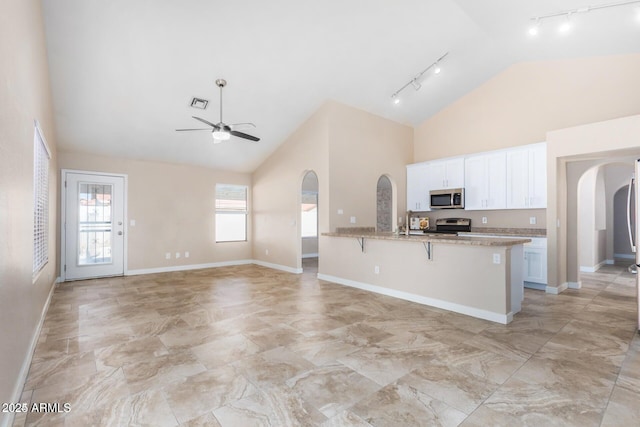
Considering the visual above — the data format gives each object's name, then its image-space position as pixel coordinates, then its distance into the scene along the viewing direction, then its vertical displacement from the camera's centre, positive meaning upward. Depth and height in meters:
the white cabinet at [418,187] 6.75 +0.64
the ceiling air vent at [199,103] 5.10 +1.90
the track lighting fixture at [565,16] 3.63 +2.51
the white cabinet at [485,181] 5.61 +0.65
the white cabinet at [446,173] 6.20 +0.87
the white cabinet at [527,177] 5.09 +0.65
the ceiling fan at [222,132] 4.32 +1.22
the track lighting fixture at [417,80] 5.16 +2.42
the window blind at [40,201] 3.17 +0.20
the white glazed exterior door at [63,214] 5.75 +0.06
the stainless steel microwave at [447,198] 6.09 +0.35
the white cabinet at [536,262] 5.00 -0.76
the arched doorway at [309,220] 9.48 -0.11
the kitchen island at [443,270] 3.55 -0.73
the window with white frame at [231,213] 7.78 +0.10
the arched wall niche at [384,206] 9.20 +0.30
